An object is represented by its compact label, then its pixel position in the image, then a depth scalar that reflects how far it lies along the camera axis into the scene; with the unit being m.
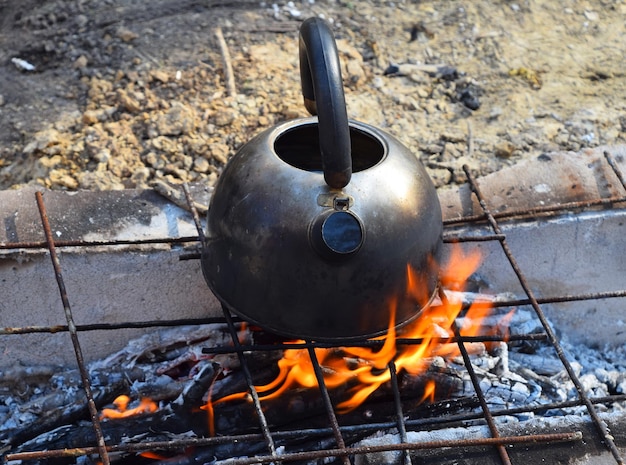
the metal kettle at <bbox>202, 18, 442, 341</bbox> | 1.85
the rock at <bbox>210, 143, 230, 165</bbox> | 3.15
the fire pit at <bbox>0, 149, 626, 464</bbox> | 2.12
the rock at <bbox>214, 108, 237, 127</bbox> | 3.33
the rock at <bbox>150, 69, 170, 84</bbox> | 3.58
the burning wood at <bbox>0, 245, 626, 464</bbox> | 2.37
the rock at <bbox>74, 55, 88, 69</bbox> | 3.76
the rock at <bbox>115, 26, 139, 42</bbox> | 3.87
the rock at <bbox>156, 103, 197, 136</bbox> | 3.27
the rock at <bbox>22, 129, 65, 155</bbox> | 3.24
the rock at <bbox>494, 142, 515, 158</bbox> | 3.27
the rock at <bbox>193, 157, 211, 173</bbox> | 3.10
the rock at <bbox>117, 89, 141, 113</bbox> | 3.41
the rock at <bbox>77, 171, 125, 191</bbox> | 3.04
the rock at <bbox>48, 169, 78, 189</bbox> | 3.05
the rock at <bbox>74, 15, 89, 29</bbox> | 3.99
